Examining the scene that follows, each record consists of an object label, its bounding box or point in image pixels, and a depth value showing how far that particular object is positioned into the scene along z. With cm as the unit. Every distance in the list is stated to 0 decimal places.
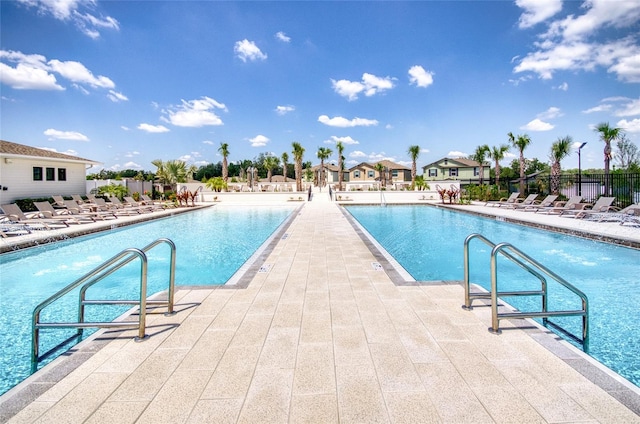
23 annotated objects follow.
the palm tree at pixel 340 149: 4234
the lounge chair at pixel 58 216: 1298
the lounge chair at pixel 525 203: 1812
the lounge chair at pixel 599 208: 1343
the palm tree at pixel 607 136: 2031
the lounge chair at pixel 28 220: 1142
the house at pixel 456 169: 5619
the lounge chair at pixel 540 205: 1678
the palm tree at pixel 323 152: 4572
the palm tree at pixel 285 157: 4698
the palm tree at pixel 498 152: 3916
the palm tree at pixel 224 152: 4312
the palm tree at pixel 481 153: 4431
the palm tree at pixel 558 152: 2230
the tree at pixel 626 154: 3294
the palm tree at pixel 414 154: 4417
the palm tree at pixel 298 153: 4081
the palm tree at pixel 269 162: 5219
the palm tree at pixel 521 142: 3094
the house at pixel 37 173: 1761
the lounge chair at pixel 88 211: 1431
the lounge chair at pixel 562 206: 1501
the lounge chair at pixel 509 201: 1999
